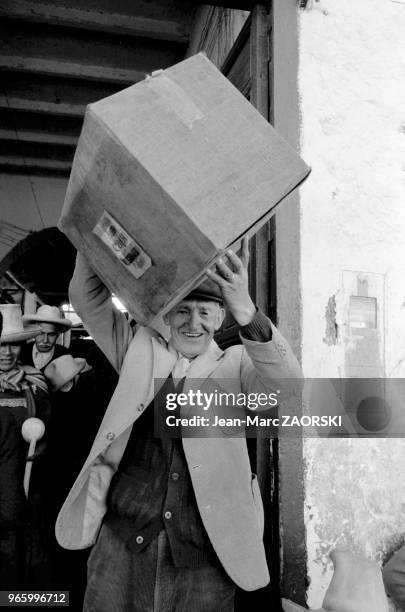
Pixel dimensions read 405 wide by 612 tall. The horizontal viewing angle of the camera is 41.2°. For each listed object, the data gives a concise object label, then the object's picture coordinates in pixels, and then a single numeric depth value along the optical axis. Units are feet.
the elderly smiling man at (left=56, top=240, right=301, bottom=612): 5.48
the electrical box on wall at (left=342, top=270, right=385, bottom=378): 8.07
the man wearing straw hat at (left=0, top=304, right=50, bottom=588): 9.62
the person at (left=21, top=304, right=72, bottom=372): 13.12
